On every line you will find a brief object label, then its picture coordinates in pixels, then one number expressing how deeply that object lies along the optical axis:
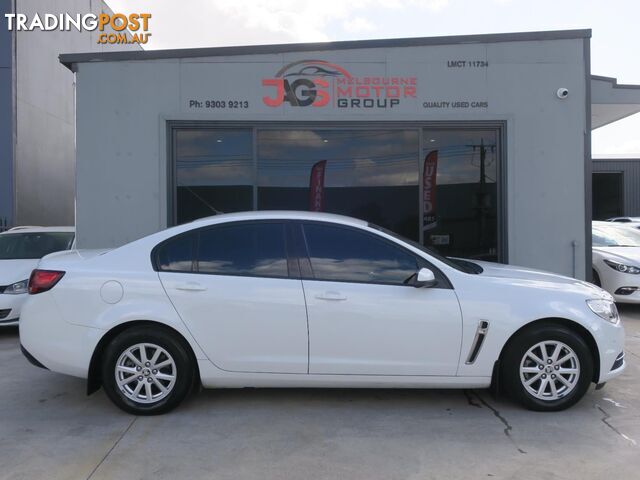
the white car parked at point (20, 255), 7.20
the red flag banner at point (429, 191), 8.70
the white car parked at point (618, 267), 8.90
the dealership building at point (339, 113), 8.20
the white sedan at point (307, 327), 4.46
